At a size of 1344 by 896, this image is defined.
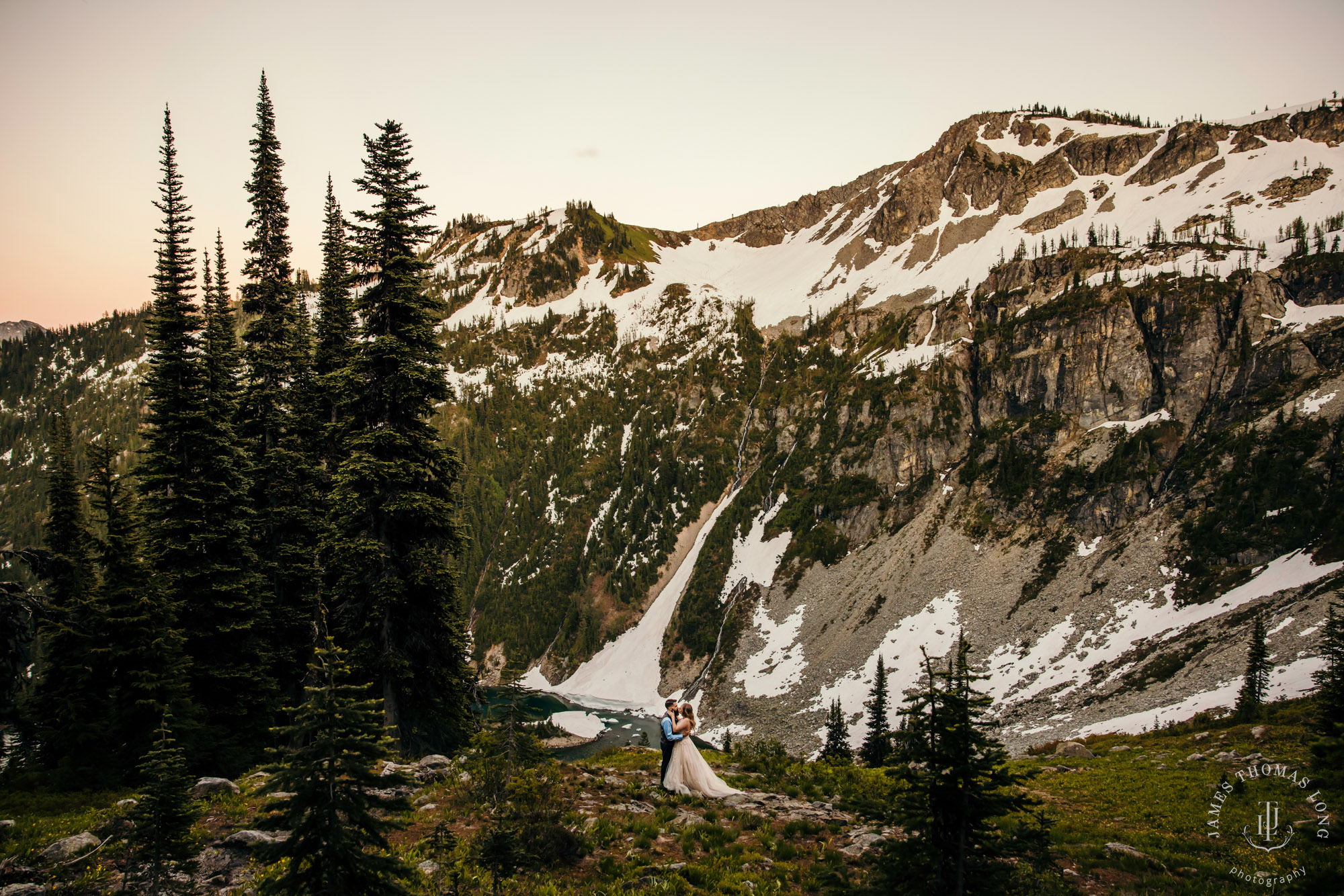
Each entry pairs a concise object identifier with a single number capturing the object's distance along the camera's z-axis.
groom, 16.30
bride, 16.25
